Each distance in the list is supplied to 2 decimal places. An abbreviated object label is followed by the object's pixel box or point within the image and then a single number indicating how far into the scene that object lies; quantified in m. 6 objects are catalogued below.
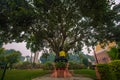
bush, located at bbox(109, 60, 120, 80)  4.32
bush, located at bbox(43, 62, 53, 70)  10.14
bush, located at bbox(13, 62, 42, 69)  12.33
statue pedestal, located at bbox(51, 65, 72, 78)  6.24
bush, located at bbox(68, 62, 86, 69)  10.93
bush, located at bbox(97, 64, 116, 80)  4.78
